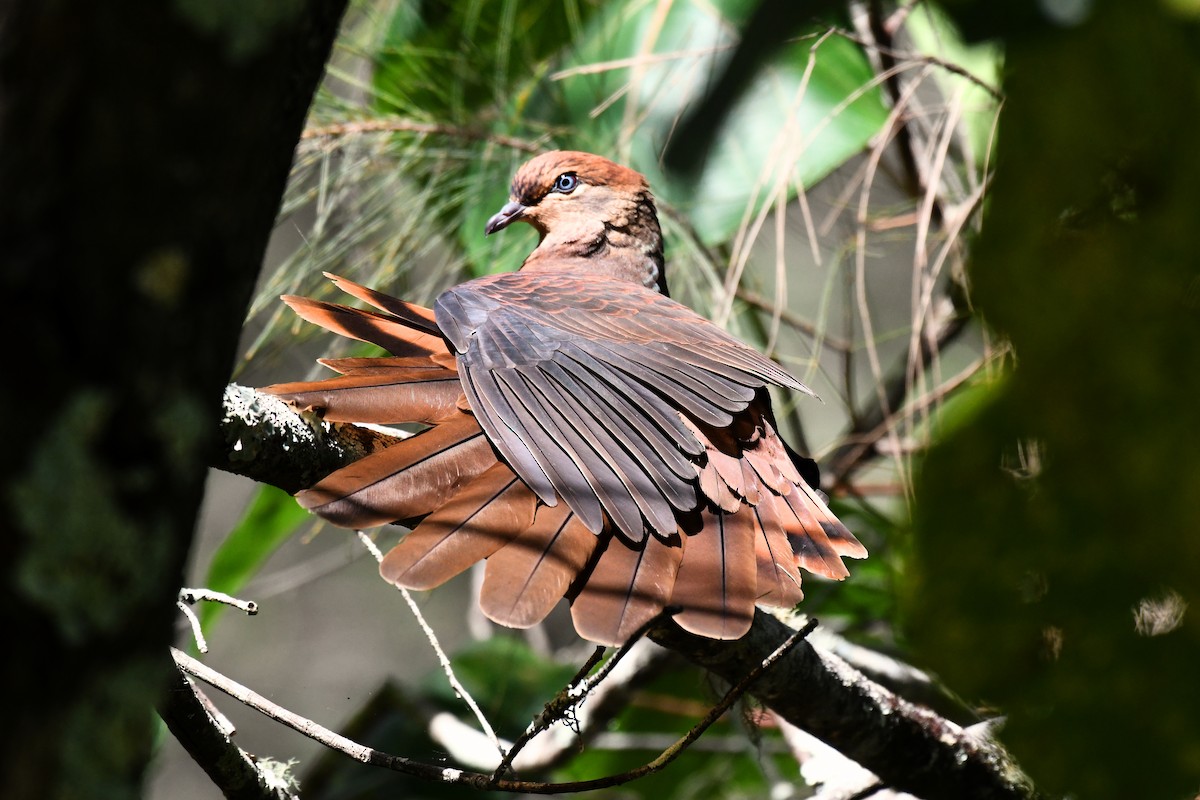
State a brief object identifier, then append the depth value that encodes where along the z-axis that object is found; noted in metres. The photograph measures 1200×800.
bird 5.55
